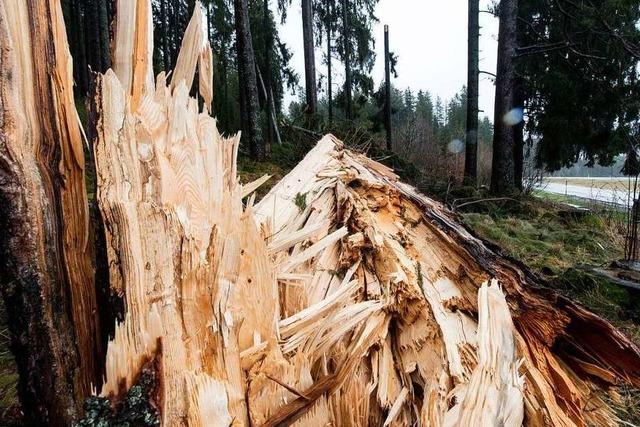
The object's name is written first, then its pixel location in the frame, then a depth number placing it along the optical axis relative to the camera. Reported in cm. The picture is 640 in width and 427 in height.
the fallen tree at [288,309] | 116
